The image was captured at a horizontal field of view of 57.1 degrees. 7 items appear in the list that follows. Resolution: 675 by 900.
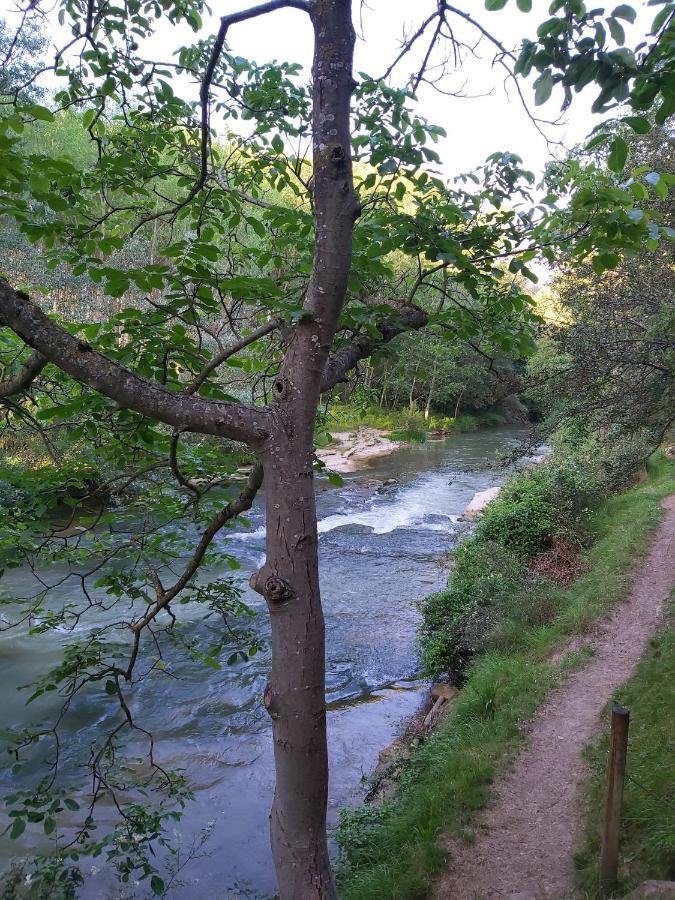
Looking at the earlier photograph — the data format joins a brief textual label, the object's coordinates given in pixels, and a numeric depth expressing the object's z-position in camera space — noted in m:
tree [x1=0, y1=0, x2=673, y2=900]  2.35
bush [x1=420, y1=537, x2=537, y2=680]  8.39
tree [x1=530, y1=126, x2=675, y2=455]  6.78
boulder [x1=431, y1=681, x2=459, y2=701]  7.86
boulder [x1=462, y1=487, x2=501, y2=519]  16.58
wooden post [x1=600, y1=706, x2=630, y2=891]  3.21
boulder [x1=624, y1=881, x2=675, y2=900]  2.75
